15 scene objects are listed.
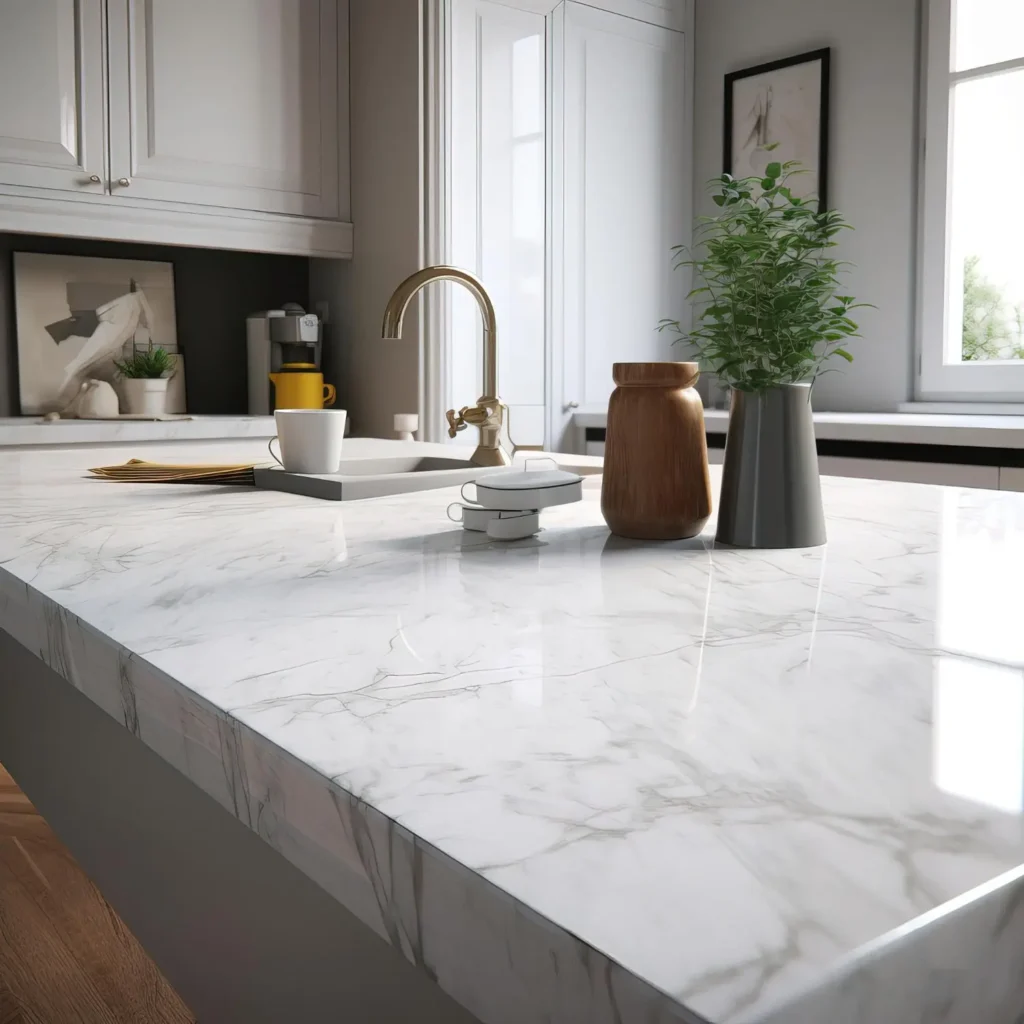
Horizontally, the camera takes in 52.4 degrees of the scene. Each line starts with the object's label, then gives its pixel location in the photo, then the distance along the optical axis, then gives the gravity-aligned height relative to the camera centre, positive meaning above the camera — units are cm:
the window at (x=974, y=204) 297 +60
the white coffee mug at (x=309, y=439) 128 -4
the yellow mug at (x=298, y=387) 320 +7
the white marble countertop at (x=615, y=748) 27 -13
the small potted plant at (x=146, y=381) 312 +9
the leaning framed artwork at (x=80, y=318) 309 +28
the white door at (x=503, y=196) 307 +65
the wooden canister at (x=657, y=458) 87 -4
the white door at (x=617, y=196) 335 +72
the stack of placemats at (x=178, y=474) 129 -8
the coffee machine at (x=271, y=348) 330 +20
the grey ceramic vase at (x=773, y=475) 83 -5
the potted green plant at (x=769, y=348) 79 +5
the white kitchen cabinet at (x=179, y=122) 271 +81
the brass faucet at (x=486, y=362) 137 +7
